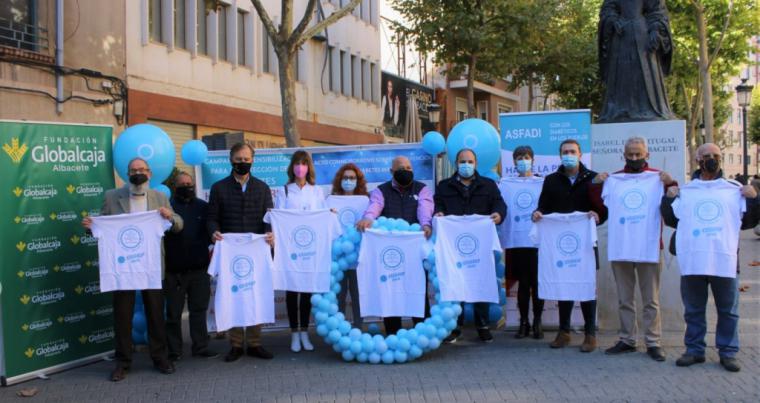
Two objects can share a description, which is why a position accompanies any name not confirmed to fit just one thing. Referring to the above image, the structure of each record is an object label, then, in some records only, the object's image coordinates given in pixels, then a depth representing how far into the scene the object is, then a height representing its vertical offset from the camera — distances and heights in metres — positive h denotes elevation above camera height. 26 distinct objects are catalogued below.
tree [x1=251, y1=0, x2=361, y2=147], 13.55 +2.88
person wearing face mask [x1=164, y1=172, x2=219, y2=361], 8.16 -0.68
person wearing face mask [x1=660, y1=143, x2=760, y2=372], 7.18 -0.89
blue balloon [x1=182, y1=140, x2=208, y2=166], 9.91 +0.69
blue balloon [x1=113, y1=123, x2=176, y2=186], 8.66 +0.65
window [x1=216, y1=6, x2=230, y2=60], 22.89 +5.12
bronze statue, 9.68 +1.76
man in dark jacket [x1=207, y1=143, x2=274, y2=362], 8.07 -0.01
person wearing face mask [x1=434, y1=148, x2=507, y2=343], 8.30 +0.10
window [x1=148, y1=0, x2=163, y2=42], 19.59 +4.73
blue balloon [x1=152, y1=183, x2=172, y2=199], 9.20 +0.23
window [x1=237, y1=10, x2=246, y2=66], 23.97 +5.19
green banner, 7.40 -0.37
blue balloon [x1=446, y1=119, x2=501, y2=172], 9.74 +0.76
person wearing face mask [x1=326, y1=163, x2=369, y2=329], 8.69 +0.02
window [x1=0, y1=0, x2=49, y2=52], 15.23 +3.67
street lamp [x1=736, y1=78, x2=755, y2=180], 26.73 +3.57
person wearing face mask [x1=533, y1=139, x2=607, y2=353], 8.12 +0.08
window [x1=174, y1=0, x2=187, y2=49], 20.81 +4.90
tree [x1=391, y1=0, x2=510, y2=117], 23.17 +5.24
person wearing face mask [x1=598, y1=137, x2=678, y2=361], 7.72 -0.89
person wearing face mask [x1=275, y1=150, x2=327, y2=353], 8.45 +0.03
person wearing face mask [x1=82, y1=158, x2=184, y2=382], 7.57 -0.88
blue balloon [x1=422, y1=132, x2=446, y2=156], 9.52 +0.73
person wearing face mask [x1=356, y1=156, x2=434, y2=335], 8.35 +0.04
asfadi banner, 9.58 +0.84
